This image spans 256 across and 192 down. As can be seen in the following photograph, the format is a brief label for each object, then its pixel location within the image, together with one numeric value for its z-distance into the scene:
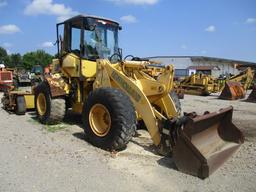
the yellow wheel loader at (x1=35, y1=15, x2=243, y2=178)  3.56
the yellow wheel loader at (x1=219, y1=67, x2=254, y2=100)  11.96
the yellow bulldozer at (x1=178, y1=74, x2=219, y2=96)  14.01
